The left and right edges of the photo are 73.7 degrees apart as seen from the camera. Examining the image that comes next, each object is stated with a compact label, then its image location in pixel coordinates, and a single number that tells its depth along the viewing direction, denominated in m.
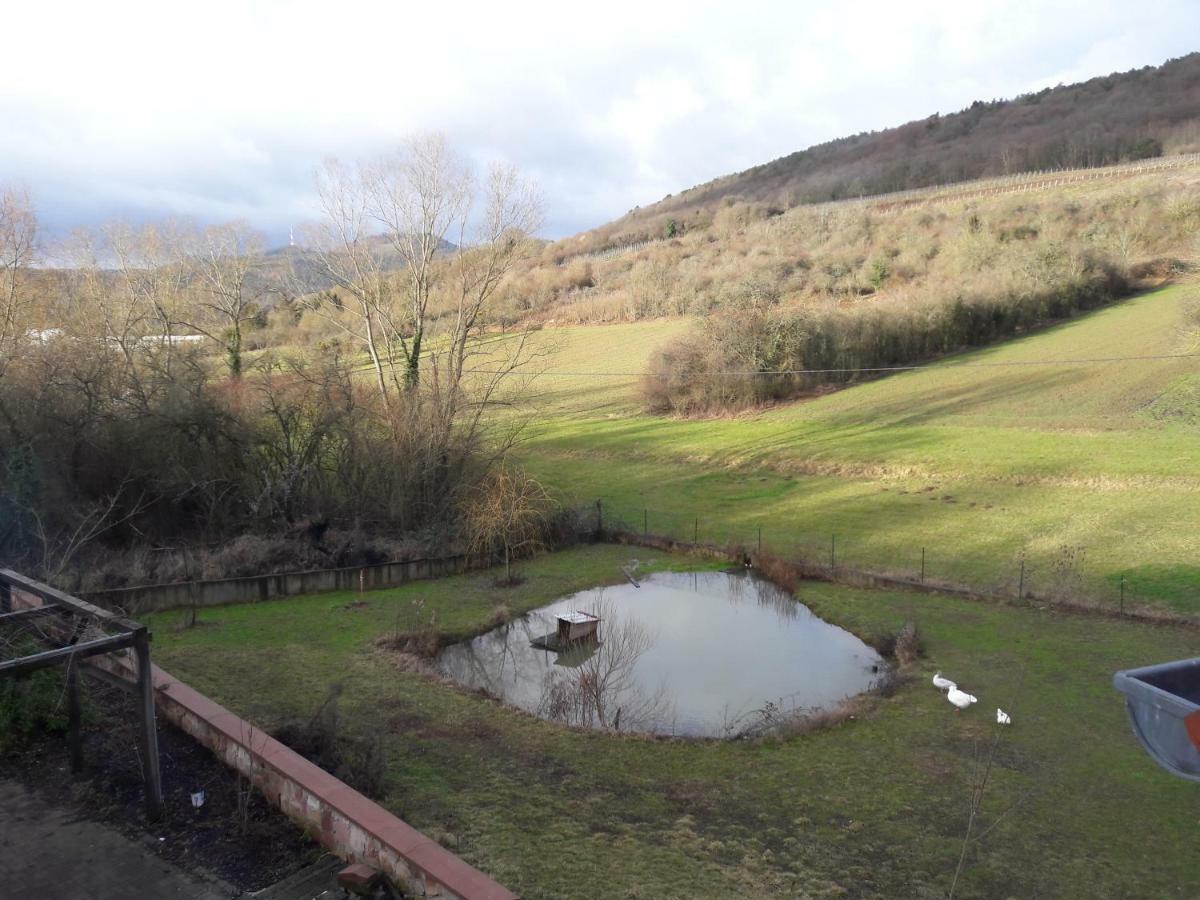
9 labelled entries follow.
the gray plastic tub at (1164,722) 2.42
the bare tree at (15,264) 24.00
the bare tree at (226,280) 32.12
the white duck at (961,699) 11.41
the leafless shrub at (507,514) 20.39
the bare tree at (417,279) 27.69
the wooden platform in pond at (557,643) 14.99
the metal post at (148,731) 6.93
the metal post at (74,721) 7.59
